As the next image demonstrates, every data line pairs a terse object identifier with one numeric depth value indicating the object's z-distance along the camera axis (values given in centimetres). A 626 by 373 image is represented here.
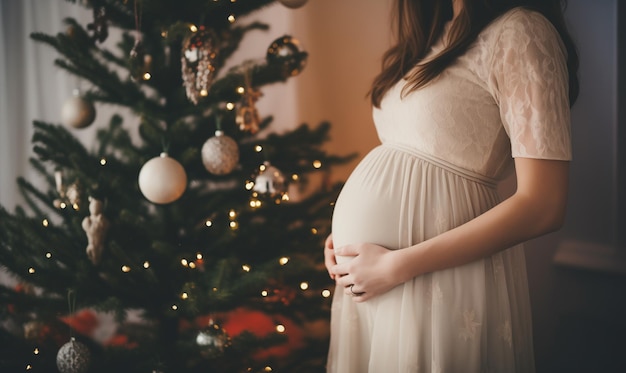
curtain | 171
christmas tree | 101
